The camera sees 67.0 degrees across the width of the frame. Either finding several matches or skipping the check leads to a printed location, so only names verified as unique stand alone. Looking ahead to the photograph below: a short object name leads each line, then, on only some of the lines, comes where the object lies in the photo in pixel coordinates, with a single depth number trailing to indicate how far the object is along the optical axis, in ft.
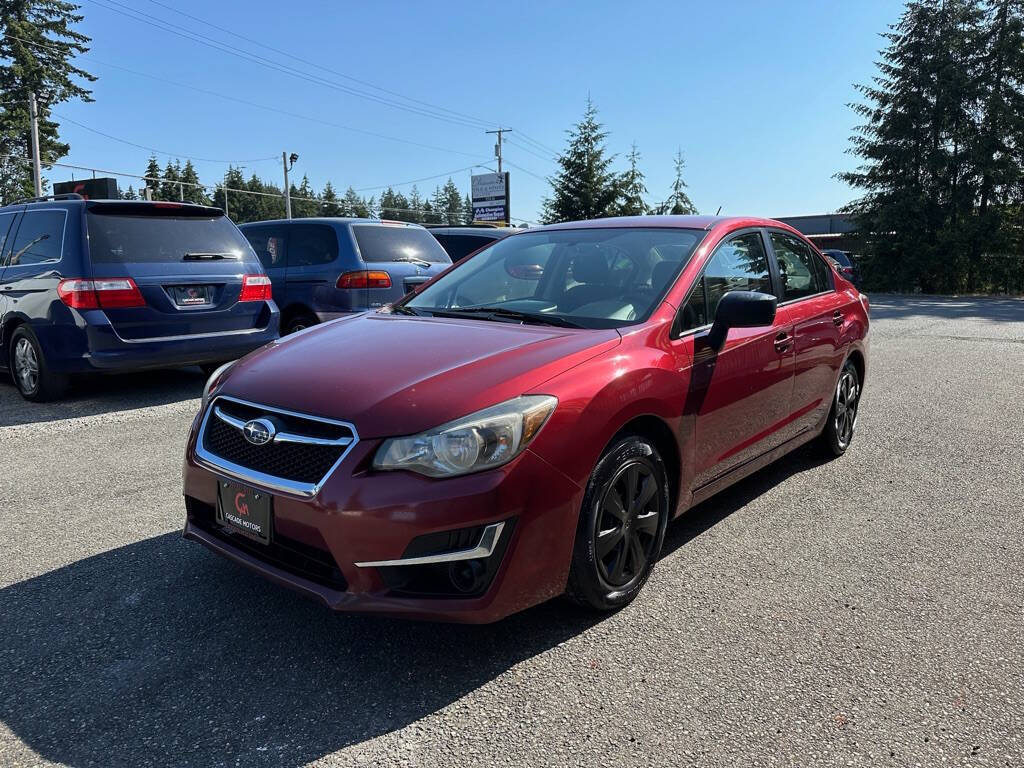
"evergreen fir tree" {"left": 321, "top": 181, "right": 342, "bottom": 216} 409.55
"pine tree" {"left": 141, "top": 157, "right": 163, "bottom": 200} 288.71
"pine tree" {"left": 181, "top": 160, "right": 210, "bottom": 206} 321.93
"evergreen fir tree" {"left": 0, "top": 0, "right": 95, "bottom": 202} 163.12
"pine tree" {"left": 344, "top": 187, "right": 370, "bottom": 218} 427.33
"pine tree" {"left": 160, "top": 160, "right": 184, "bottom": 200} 297.74
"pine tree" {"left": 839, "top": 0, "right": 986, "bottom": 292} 92.07
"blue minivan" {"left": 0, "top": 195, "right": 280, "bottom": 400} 21.31
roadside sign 149.04
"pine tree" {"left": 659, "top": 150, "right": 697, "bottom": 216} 92.27
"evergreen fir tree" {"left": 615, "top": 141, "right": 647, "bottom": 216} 108.58
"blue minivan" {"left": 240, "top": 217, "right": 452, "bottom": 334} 27.78
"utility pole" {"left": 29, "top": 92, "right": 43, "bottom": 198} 119.24
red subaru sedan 8.05
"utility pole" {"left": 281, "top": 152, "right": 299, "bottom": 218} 219.32
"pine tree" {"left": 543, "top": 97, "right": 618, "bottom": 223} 107.86
